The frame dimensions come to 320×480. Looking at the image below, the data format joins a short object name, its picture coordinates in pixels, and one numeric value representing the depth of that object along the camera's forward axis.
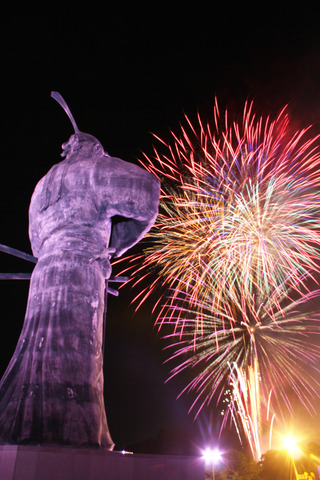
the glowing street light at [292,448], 34.51
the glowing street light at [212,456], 46.53
